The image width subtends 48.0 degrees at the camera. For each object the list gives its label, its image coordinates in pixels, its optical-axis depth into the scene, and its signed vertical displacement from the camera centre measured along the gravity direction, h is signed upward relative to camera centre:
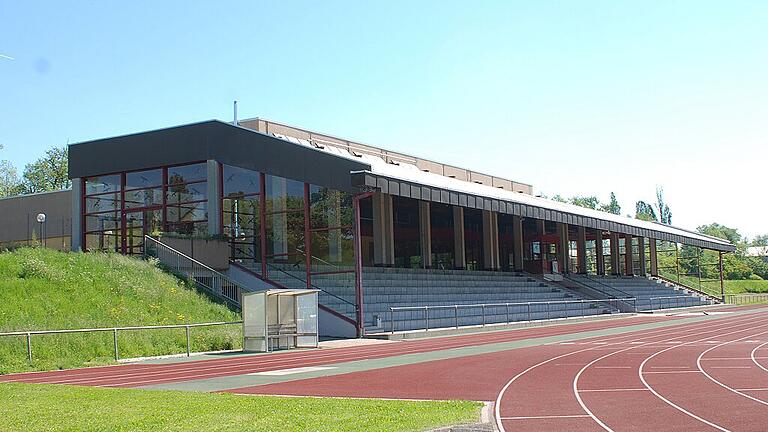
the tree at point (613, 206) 167.25 +12.29
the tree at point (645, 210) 160.88 +11.58
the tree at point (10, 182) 95.00 +11.43
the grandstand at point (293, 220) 37.31 +3.02
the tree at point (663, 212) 163.38 +10.65
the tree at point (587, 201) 149.75 +12.29
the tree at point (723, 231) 163.50 +6.84
